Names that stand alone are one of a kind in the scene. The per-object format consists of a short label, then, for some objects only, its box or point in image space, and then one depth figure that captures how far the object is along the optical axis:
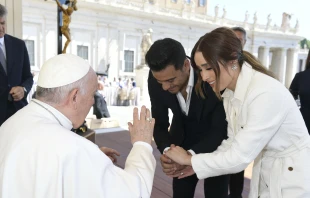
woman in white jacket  1.30
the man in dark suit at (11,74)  2.82
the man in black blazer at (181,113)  1.87
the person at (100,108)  7.70
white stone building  21.01
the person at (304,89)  2.84
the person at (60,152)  1.11
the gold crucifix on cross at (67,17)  4.48
